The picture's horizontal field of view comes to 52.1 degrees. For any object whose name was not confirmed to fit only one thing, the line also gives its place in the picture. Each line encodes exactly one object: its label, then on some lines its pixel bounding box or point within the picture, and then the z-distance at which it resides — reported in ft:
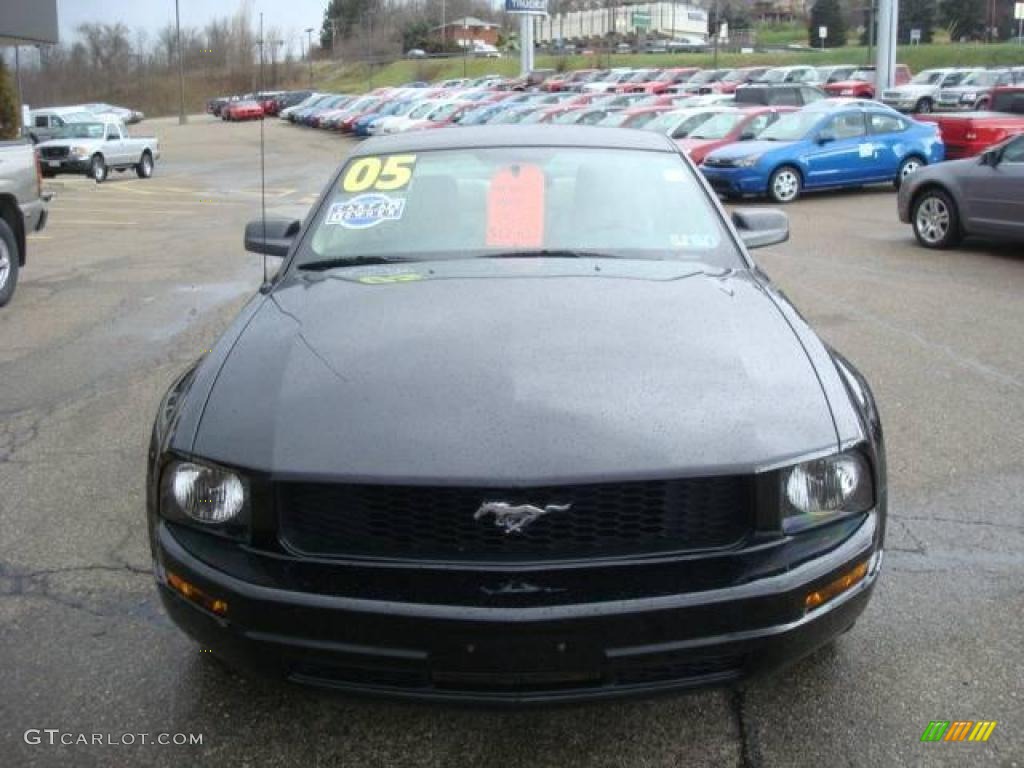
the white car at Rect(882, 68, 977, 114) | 114.20
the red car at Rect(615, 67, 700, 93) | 136.46
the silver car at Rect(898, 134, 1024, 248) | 33.94
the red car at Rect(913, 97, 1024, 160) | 60.75
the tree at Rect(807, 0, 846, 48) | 280.72
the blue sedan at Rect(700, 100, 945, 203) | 53.88
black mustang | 7.70
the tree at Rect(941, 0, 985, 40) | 264.72
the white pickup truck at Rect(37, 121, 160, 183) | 89.71
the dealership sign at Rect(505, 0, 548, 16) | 156.50
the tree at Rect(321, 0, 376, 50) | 303.89
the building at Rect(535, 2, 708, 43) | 354.74
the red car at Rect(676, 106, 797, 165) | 59.41
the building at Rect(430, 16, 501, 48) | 360.07
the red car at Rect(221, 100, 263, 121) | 154.75
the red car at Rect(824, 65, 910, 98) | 117.60
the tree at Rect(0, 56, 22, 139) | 93.05
